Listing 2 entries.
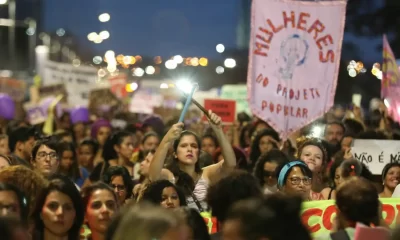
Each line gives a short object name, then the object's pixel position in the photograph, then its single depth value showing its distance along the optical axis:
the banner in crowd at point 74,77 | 26.50
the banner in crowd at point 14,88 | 26.84
